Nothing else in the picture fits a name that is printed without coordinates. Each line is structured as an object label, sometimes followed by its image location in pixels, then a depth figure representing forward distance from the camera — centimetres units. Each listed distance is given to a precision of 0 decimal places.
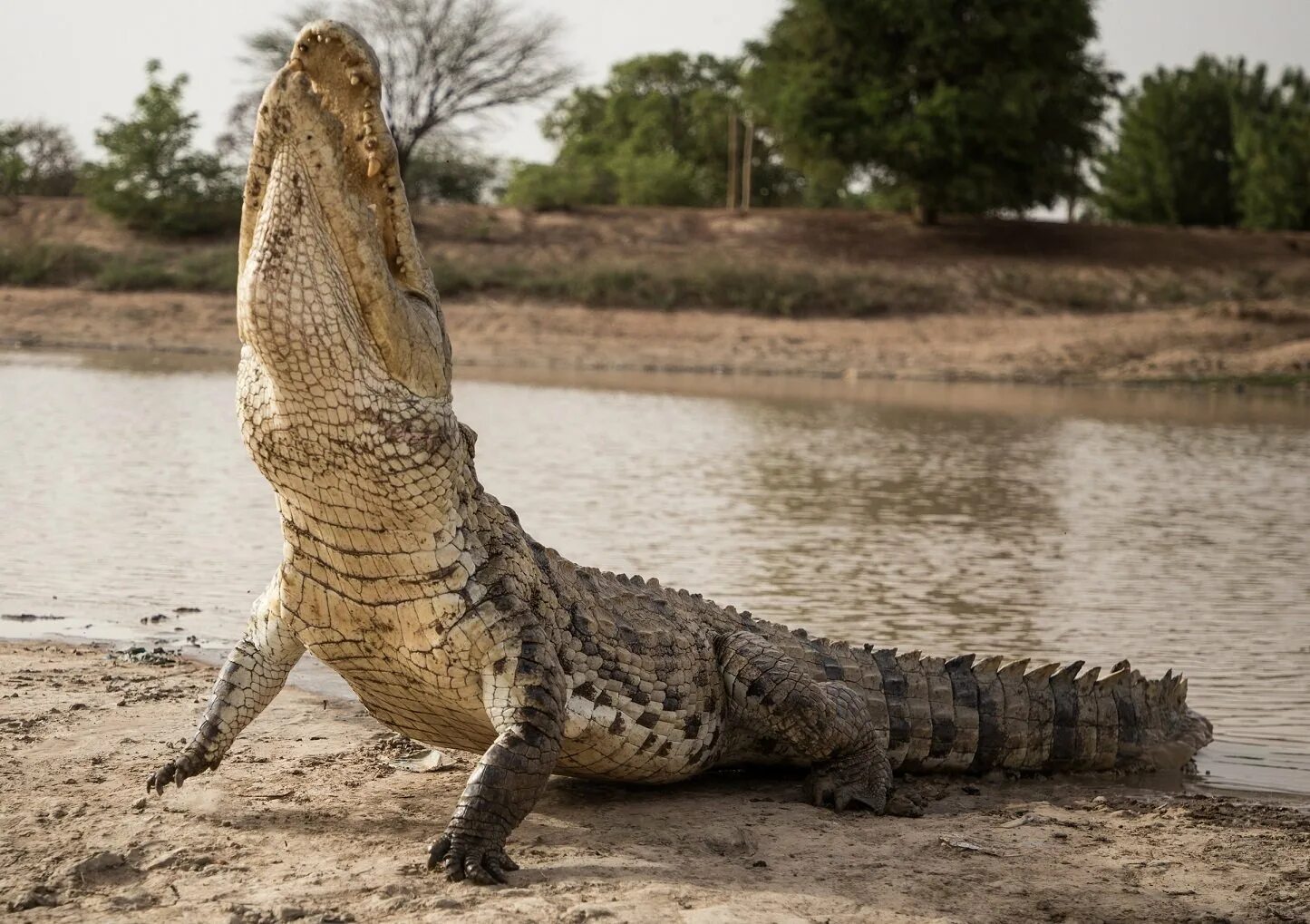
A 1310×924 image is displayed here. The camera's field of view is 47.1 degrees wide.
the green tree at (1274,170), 4309
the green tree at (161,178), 3409
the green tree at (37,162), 3869
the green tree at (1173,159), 4903
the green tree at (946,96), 3300
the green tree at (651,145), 4166
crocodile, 324
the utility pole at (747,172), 3872
